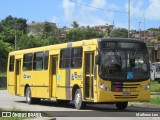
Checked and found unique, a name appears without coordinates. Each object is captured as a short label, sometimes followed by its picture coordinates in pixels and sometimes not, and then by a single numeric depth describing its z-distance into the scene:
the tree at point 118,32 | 130.12
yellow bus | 19.36
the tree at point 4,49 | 87.94
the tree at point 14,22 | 143.12
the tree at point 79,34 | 121.71
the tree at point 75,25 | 159.50
